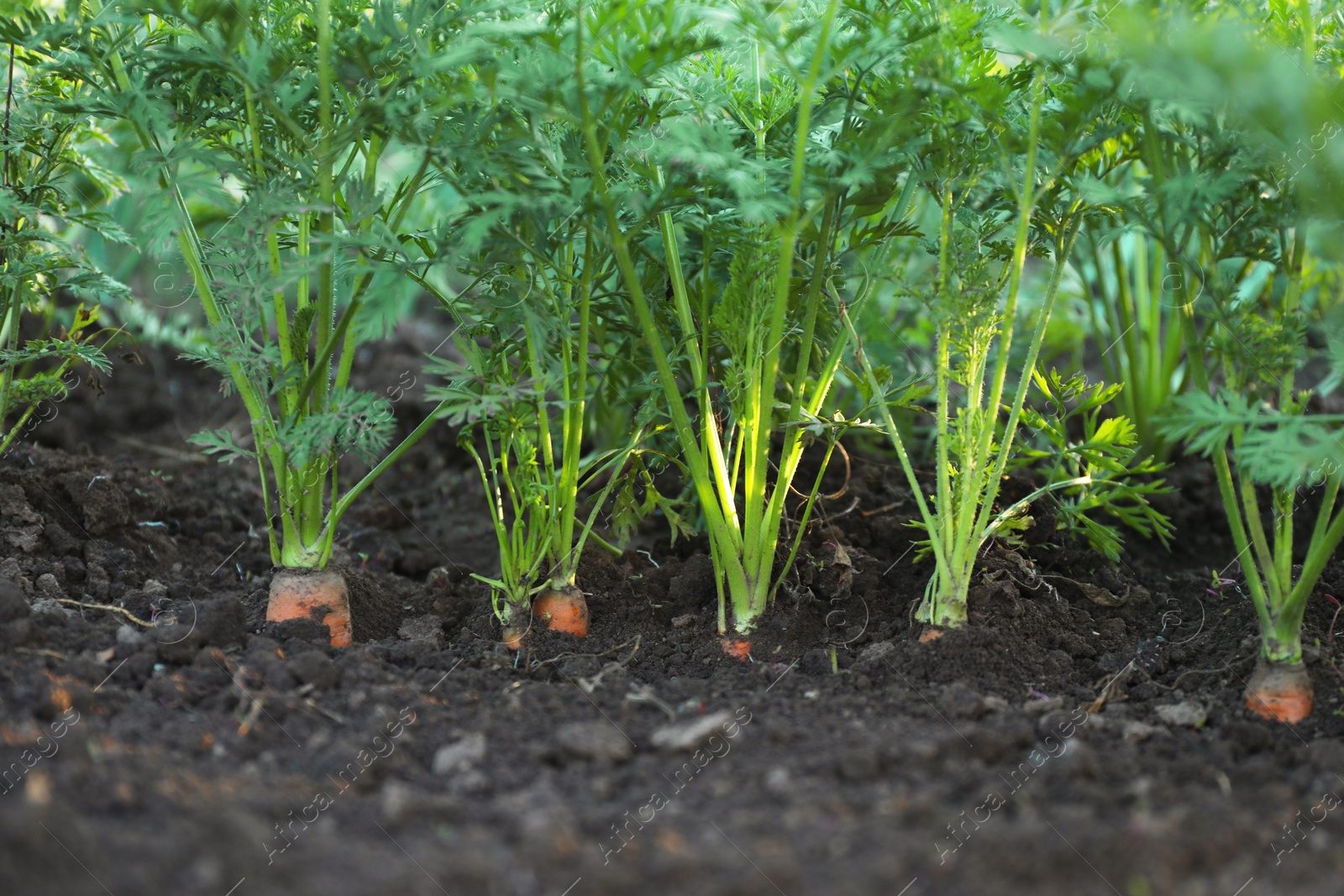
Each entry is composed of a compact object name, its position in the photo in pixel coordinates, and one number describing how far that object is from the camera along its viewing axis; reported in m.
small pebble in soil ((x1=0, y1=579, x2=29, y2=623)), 1.47
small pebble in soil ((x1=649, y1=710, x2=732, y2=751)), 1.41
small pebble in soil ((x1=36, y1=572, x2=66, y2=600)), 1.56
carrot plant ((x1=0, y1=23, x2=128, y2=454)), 1.54
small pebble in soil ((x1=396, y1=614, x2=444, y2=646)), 1.56
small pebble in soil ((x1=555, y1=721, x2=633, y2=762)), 1.41
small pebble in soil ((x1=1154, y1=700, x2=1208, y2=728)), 1.46
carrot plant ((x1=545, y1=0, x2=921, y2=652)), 1.45
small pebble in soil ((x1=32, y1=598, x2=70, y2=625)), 1.50
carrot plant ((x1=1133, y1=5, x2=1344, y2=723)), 1.42
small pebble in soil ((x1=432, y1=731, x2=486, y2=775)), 1.40
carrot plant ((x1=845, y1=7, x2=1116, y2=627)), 1.47
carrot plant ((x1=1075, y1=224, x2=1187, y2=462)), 1.75
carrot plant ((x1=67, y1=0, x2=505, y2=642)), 1.47
